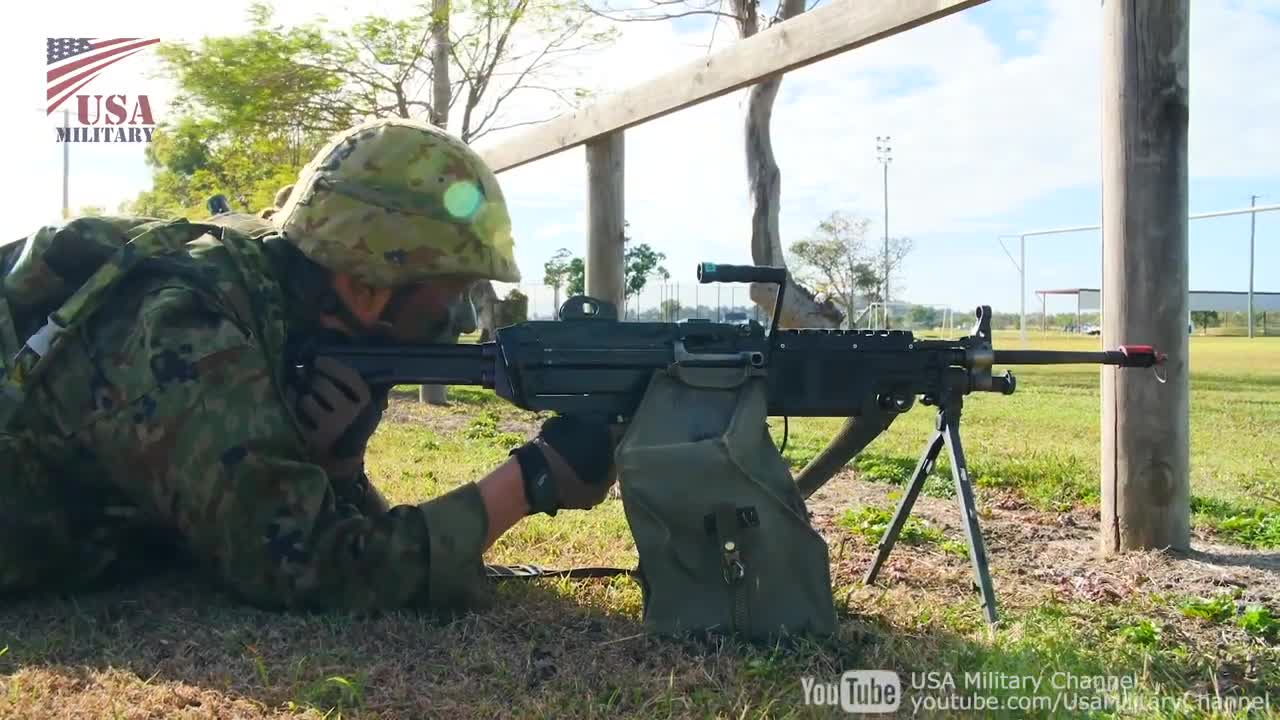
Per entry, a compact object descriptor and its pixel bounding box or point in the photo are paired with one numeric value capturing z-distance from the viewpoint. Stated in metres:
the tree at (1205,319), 58.06
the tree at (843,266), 50.44
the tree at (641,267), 37.03
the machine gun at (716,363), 3.05
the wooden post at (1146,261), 3.57
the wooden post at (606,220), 5.62
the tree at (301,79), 12.56
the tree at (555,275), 32.16
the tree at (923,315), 66.06
